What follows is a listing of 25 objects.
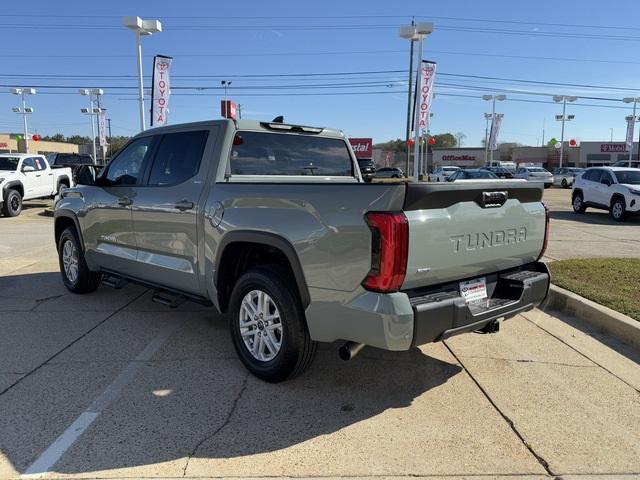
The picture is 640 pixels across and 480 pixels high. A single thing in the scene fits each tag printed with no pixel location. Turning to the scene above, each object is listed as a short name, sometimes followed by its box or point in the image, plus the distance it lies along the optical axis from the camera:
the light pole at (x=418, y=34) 19.06
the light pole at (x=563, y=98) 49.81
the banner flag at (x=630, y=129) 51.84
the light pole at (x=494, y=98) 45.88
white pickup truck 16.14
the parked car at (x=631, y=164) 31.08
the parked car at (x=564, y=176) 39.28
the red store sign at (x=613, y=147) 75.66
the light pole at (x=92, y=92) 43.00
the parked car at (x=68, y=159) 27.38
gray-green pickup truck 3.09
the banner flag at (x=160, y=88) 18.36
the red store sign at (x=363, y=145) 58.22
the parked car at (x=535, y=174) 35.88
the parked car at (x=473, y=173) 27.91
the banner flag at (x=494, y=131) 49.28
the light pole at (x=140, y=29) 16.59
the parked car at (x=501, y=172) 34.30
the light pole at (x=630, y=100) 48.34
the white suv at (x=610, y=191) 15.80
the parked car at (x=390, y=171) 46.27
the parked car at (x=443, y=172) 39.52
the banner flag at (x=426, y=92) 23.47
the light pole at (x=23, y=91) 48.32
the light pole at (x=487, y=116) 71.38
